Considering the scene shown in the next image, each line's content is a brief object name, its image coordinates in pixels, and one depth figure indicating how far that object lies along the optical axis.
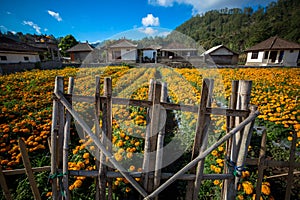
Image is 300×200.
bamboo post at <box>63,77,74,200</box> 1.52
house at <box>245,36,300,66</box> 21.36
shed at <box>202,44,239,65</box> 25.38
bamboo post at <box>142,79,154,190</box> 1.41
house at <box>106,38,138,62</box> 24.94
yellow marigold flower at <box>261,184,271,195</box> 1.59
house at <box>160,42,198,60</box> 28.97
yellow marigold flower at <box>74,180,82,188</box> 1.77
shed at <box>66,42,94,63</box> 27.44
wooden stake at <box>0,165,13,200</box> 1.52
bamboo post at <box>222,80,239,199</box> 1.46
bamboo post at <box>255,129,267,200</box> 1.52
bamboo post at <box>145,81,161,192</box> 1.34
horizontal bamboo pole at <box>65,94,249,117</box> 1.35
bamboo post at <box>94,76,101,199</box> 1.43
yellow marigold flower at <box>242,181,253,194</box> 1.62
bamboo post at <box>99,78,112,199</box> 1.41
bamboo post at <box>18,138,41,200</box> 1.38
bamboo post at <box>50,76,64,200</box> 1.46
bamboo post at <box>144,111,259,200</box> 1.32
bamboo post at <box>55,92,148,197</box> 1.38
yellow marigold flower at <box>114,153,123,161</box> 2.04
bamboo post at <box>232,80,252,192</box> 1.35
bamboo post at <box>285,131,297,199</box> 1.52
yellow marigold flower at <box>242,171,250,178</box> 1.78
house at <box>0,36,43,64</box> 15.38
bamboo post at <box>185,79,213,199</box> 1.32
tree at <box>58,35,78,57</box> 38.59
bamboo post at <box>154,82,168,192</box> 1.39
